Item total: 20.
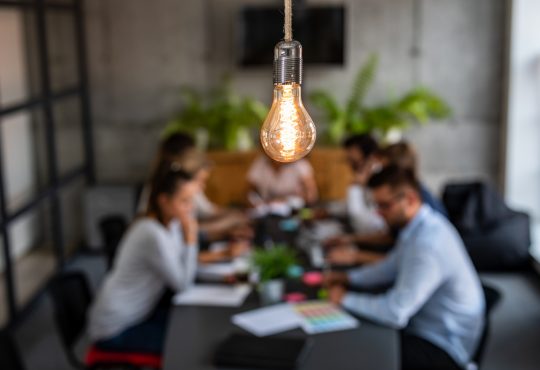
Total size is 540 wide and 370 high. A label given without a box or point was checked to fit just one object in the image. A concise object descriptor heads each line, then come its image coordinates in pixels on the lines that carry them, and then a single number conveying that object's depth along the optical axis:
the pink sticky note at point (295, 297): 4.20
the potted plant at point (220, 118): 8.05
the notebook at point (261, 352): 3.47
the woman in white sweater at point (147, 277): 4.34
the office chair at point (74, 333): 4.27
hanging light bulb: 2.40
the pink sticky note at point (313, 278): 4.50
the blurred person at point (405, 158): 5.53
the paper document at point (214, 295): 4.23
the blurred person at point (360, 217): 5.06
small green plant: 4.25
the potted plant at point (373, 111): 7.97
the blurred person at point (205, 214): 5.53
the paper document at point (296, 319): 3.85
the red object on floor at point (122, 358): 4.27
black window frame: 6.17
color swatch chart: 3.85
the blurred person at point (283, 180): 6.94
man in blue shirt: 3.90
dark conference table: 3.49
